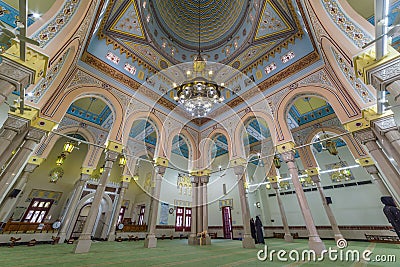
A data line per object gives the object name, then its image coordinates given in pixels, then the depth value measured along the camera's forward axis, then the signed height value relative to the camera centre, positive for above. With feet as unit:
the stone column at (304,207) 18.25 +3.39
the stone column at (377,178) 24.06 +7.81
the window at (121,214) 46.36 +6.38
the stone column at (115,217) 34.67 +4.38
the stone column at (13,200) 27.66 +5.74
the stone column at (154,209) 22.45 +3.82
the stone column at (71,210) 30.27 +4.99
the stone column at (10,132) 14.04 +8.12
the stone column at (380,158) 14.93 +6.53
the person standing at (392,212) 14.74 +2.15
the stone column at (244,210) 22.53 +3.76
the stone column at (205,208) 26.68 +4.57
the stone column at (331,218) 25.19 +2.99
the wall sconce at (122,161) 29.48 +11.79
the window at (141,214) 47.69 +6.56
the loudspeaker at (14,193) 27.54 +6.64
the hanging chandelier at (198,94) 19.70 +14.40
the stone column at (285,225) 31.61 +2.63
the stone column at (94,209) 17.56 +3.07
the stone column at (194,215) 26.48 +3.65
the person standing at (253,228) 29.09 +1.90
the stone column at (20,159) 16.04 +6.66
